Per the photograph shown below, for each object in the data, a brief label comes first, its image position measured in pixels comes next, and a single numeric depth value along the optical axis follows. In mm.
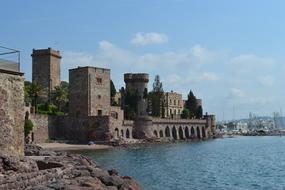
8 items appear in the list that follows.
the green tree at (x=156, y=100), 89125
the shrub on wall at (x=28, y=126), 53319
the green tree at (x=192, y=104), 105725
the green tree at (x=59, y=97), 70750
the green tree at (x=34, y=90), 61262
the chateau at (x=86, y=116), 63156
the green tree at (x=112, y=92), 81625
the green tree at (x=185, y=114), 101831
